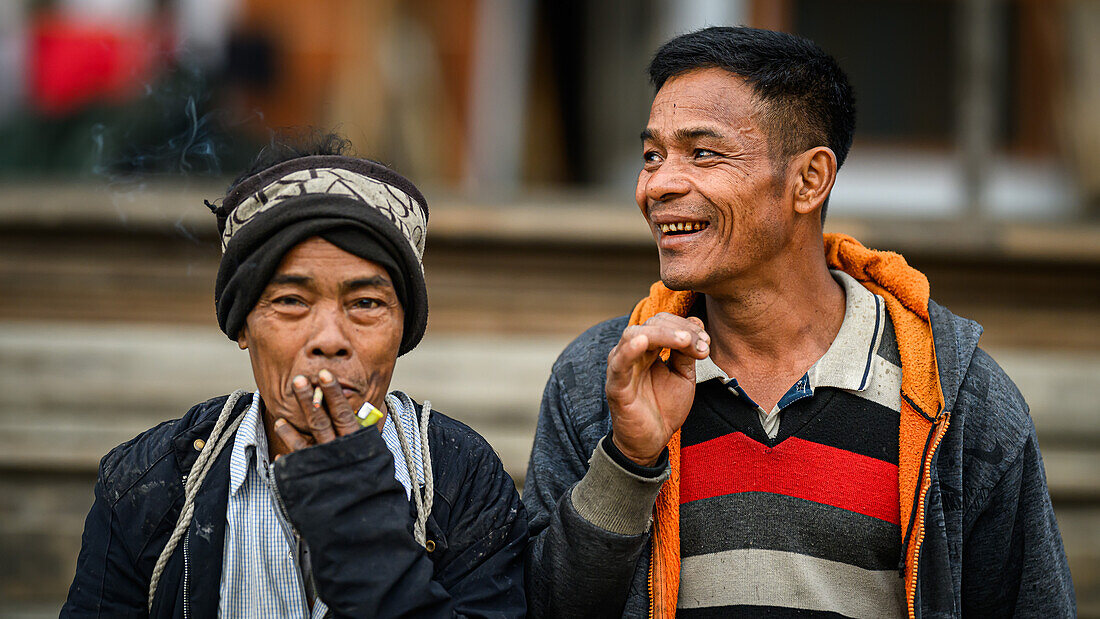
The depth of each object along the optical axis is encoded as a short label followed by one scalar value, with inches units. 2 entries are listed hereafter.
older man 144.2
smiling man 169.2
